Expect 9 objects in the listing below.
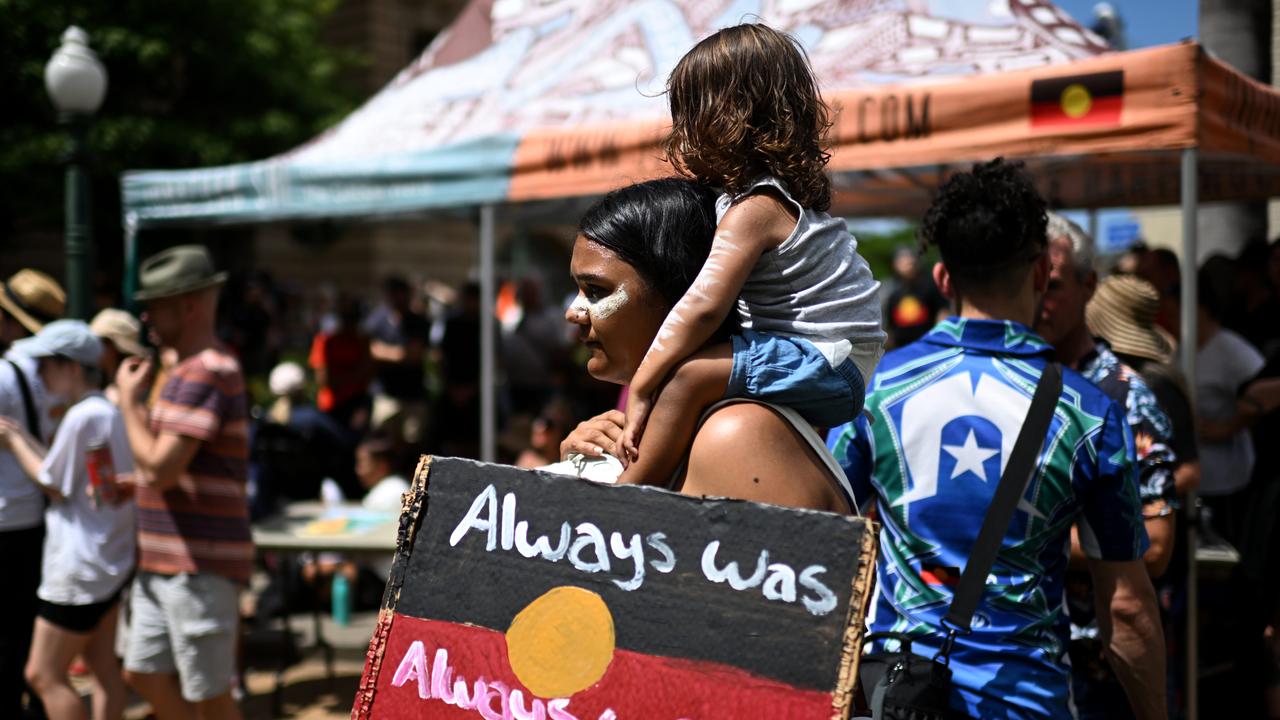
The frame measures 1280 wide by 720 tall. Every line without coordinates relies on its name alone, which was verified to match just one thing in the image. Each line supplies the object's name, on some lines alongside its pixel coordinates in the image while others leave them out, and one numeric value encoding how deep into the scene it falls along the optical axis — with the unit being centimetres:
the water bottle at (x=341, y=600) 693
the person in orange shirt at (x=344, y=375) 961
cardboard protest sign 132
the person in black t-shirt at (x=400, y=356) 1008
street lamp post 680
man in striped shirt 380
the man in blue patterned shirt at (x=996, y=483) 199
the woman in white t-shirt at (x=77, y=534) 416
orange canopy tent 364
